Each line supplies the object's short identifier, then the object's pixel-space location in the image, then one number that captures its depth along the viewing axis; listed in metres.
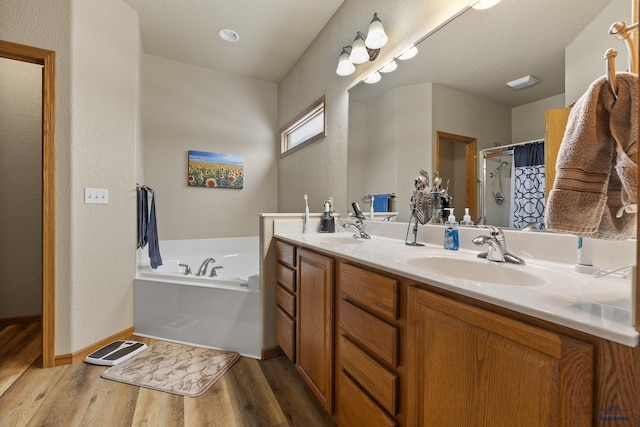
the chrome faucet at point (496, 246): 0.96
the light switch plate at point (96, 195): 1.91
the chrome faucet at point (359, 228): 1.74
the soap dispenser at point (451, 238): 1.21
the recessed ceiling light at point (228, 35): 2.52
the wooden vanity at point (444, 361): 0.45
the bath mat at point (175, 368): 1.55
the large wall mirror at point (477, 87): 0.92
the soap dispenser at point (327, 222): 2.03
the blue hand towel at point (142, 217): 2.33
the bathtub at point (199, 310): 1.91
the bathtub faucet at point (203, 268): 2.62
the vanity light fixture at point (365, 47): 1.67
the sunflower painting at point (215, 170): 3.12
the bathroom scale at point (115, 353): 1.78
